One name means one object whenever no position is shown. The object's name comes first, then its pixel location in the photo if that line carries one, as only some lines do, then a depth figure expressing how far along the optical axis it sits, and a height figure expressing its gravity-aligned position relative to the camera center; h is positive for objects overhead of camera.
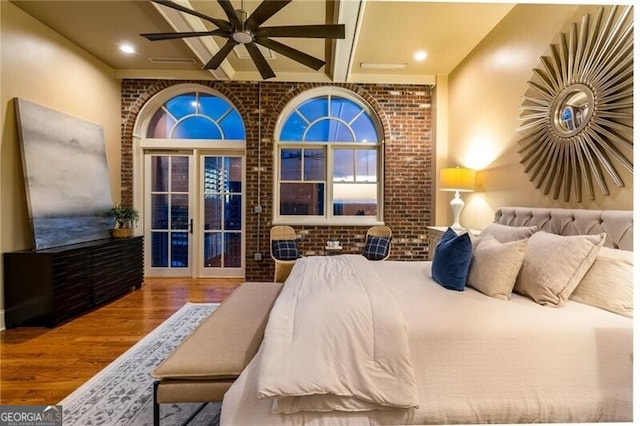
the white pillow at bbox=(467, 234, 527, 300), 1.81 -0.38
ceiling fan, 2.23 +1.46
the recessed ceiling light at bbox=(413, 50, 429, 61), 4.02 +2.11
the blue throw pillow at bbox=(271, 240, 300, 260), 4.35 -0.60
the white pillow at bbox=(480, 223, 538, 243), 2.23 -0.19
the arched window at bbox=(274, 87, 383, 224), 4.93 +0.78
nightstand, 3.83 -0.38
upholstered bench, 1.45 -0.77
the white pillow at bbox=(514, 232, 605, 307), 1.68 -0.35
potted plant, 4.17 -0.15
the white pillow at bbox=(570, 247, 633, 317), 1.57 -0.41
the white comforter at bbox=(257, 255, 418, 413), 1.25 -0.65
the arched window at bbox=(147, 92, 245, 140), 4.90 +1.48
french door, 4.95 -0.09
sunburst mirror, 1.90 +0.74
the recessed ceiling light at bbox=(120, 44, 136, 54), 3.91 +2.14
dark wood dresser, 2.96 -0.78
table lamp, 3.61 +0.35
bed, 1.29 -0.71
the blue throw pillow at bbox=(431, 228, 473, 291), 1.96 -0.37
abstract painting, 3.16 +0.39
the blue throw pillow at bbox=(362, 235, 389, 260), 4.39 -0.58
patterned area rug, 1.74 -1.22
